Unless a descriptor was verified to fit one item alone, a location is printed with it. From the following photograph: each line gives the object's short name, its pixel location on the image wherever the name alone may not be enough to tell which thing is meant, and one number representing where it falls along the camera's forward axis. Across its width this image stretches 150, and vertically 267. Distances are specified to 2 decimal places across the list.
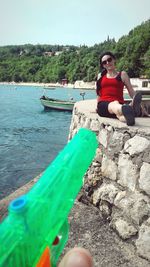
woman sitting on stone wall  2.87
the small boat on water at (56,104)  20.14
